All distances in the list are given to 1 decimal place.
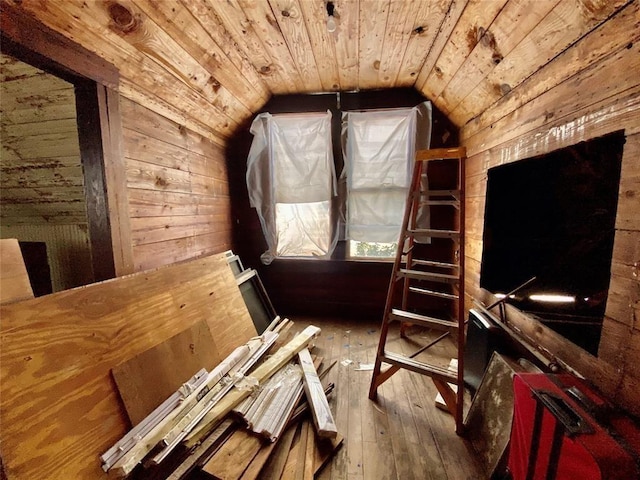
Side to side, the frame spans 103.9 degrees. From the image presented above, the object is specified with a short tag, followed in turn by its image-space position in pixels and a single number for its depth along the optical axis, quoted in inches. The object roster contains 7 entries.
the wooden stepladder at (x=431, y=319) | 57.1
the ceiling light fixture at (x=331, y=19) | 58.8
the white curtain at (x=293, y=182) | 107.3
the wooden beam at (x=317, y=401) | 52.2
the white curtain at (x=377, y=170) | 103.0
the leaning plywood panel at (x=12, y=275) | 40.0
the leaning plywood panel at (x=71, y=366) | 35.6
